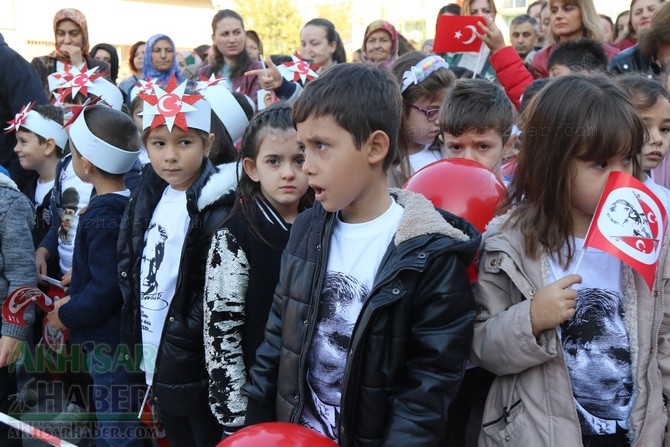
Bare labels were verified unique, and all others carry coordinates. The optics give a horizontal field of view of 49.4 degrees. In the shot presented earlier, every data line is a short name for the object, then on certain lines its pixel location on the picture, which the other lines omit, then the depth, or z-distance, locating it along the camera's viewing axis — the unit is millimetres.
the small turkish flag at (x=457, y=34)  4844
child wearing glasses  3816
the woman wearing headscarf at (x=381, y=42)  6930
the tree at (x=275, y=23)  27172
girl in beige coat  2072
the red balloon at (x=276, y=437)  1761
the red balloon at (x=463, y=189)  2527
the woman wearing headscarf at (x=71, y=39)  6863
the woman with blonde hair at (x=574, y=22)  5250
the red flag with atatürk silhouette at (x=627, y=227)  2031
